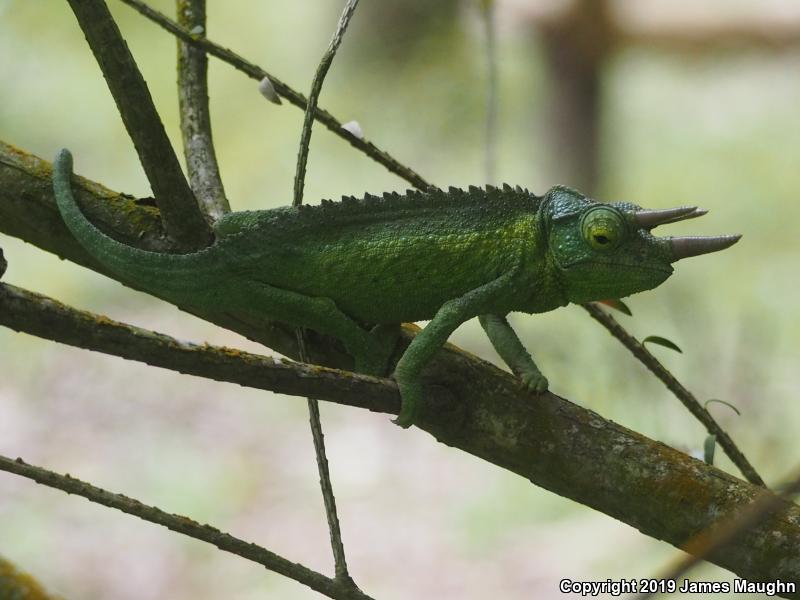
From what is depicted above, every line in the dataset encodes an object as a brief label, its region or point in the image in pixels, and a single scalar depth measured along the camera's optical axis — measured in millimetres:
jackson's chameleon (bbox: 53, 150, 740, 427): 1621
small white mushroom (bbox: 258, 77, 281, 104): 1646
